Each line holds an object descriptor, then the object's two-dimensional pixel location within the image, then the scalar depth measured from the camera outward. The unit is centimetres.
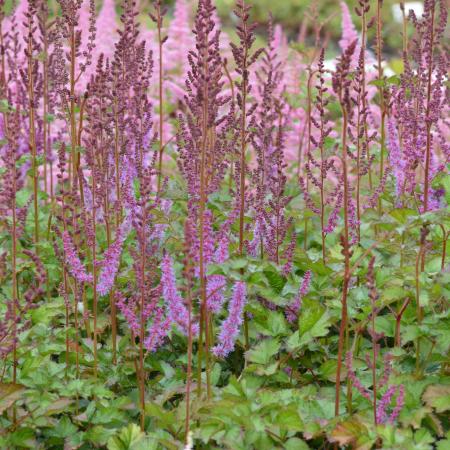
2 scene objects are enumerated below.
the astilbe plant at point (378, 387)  429
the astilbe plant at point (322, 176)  578
